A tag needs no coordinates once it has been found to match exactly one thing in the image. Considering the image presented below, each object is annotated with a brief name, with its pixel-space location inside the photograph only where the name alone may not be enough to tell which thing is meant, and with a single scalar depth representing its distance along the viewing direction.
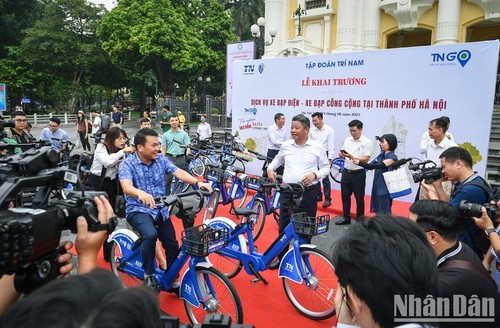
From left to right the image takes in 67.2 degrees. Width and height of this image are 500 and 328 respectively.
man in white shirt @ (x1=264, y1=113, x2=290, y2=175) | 7.77
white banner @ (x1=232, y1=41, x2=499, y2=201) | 6.07
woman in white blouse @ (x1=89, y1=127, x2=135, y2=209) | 4.51
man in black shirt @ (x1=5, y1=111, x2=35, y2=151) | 6.11
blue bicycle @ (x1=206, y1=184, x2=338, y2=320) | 3.28
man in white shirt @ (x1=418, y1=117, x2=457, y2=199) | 4.95
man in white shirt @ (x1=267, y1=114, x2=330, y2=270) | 4.27
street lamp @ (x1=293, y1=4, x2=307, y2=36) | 17.32
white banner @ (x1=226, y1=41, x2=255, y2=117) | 13.42
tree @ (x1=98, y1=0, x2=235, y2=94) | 25.56
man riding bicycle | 3.27
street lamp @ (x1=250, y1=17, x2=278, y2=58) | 14.37
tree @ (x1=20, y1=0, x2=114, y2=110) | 27.61
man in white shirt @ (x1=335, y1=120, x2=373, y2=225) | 5.75
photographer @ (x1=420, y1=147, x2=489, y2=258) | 2.81
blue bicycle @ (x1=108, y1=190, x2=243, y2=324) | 2.90
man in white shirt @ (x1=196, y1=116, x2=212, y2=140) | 12.47
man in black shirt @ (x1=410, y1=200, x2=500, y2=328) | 1.58
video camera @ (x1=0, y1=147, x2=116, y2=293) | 1.20
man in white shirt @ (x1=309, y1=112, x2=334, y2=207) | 6.99
